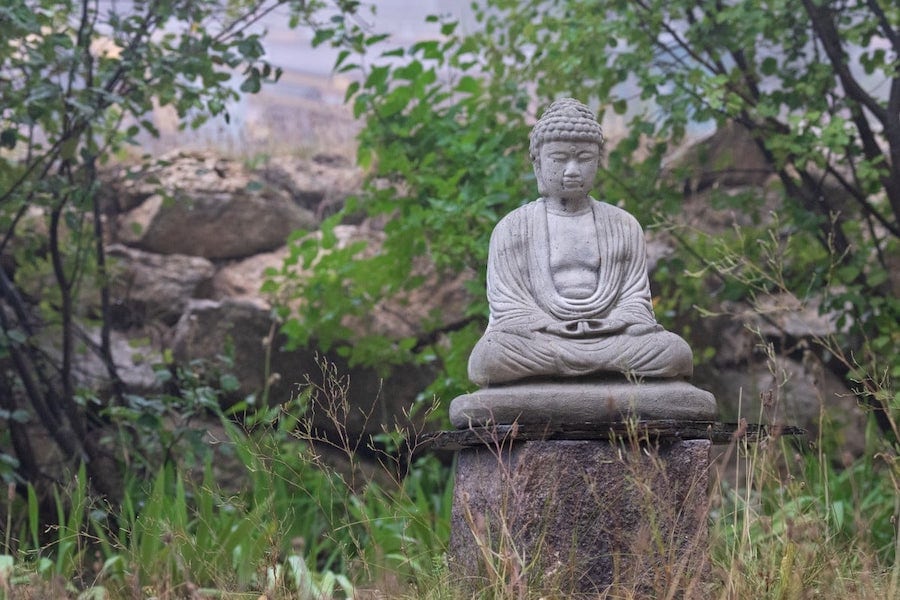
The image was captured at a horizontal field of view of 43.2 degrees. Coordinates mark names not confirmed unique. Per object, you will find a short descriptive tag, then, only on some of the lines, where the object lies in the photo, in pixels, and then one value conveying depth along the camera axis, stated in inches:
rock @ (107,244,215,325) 350.6
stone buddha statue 166.1
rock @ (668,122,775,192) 360.5
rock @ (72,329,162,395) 299.6
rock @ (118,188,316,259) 371.6
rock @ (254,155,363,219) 403.2
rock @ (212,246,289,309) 361.4
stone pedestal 152.6
